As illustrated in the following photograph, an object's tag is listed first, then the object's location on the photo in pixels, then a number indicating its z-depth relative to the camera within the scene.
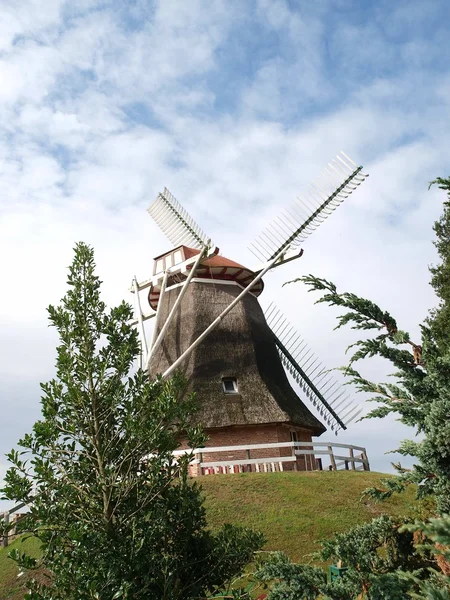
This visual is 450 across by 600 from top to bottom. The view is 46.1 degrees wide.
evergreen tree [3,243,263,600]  5.53
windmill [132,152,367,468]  17.45
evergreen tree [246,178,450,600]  4.18
